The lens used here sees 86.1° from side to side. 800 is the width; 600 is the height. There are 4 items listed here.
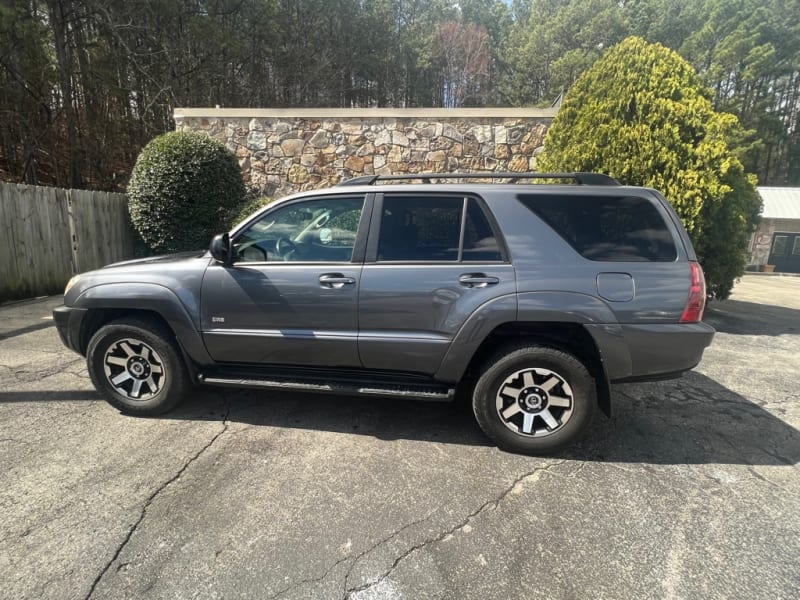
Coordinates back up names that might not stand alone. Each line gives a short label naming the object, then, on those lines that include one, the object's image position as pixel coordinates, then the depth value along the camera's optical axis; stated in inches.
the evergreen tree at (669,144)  218.1
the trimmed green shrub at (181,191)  311.0
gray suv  106.7
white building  807.7
